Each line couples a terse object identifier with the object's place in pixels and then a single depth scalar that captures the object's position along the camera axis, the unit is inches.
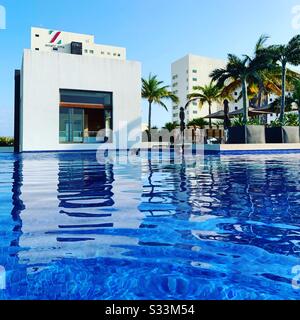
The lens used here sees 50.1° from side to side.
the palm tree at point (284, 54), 894.4
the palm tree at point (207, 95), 1435.8
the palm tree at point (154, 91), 1301.7
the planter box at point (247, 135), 757.9
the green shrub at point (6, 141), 1029.8
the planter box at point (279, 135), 803.4
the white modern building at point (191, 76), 3417.8
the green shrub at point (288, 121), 873.8
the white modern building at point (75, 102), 839.1
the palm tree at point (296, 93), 941.3
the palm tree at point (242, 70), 927.0
